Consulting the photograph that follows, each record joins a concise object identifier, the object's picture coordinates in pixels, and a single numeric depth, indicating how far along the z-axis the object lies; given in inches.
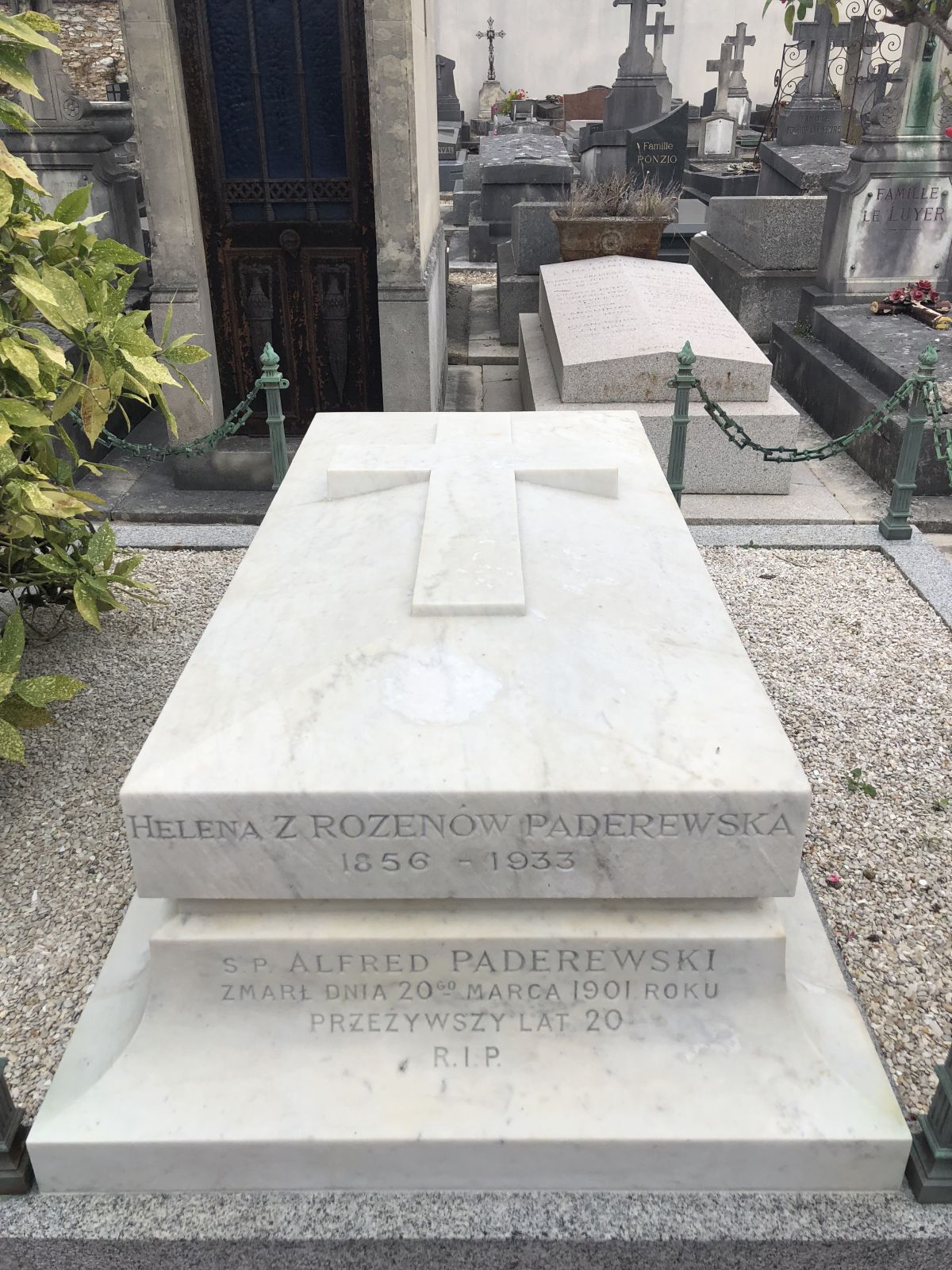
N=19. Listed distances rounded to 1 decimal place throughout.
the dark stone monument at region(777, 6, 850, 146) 535.2
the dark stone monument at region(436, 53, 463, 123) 933.3
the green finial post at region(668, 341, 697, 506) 224.1
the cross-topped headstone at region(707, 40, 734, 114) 843.4
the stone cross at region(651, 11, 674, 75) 799.1
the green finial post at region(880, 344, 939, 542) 213.5
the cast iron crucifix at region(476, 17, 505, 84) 1069.1
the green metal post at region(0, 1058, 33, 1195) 84.8
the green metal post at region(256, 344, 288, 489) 210.1
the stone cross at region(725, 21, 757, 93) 879.7
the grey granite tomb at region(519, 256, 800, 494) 254.7
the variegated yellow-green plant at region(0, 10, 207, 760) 116.9
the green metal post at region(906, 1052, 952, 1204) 83.2
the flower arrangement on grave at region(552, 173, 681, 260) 319.6
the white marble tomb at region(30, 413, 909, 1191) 79.6
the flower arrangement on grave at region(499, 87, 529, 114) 947.0
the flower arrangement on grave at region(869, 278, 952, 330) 309.1
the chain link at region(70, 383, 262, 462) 221.6
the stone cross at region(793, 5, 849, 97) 545.0
